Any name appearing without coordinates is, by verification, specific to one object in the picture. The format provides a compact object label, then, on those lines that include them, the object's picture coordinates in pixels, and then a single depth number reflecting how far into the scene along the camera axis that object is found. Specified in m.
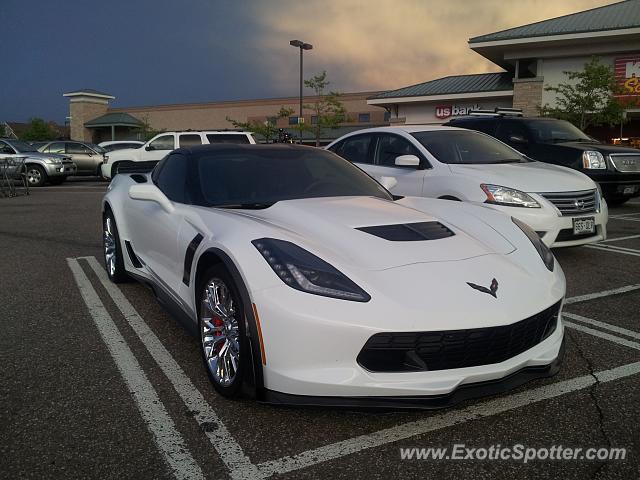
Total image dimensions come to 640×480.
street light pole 30.03
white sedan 5.65
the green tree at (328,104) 33.47
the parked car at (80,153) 21.53
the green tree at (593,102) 19.77
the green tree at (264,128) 34.75
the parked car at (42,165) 19.20
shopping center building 23.80
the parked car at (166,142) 14.52
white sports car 2.37
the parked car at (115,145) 23.95
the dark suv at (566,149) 9.91
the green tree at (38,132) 75.81
